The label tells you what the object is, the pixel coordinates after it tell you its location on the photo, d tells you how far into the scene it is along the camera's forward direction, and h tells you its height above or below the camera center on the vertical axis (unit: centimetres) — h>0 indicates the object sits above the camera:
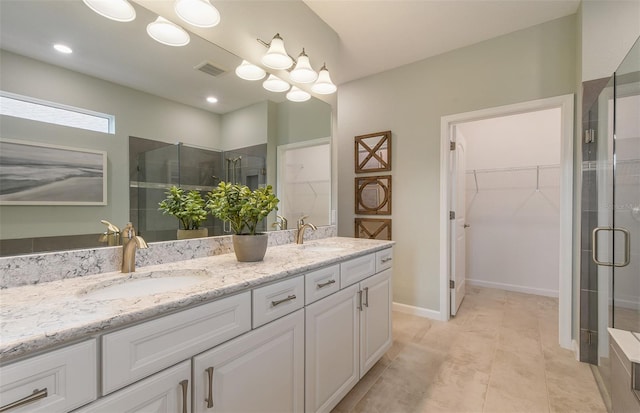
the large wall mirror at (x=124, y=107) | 104 +47
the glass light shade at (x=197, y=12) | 145 +101
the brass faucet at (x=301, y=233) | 216 -22
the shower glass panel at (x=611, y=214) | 159 -6
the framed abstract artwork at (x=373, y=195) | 322 +11
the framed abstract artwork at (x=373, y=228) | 322 -28
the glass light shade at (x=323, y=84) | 227 +98
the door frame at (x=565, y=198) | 229 +5
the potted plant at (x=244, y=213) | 144 -4
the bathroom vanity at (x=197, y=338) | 65 -42
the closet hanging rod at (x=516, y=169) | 354 +48
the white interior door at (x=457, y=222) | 294 -19
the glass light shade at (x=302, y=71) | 206 +99
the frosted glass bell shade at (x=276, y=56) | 186 +99
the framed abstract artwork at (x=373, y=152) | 321 +62
